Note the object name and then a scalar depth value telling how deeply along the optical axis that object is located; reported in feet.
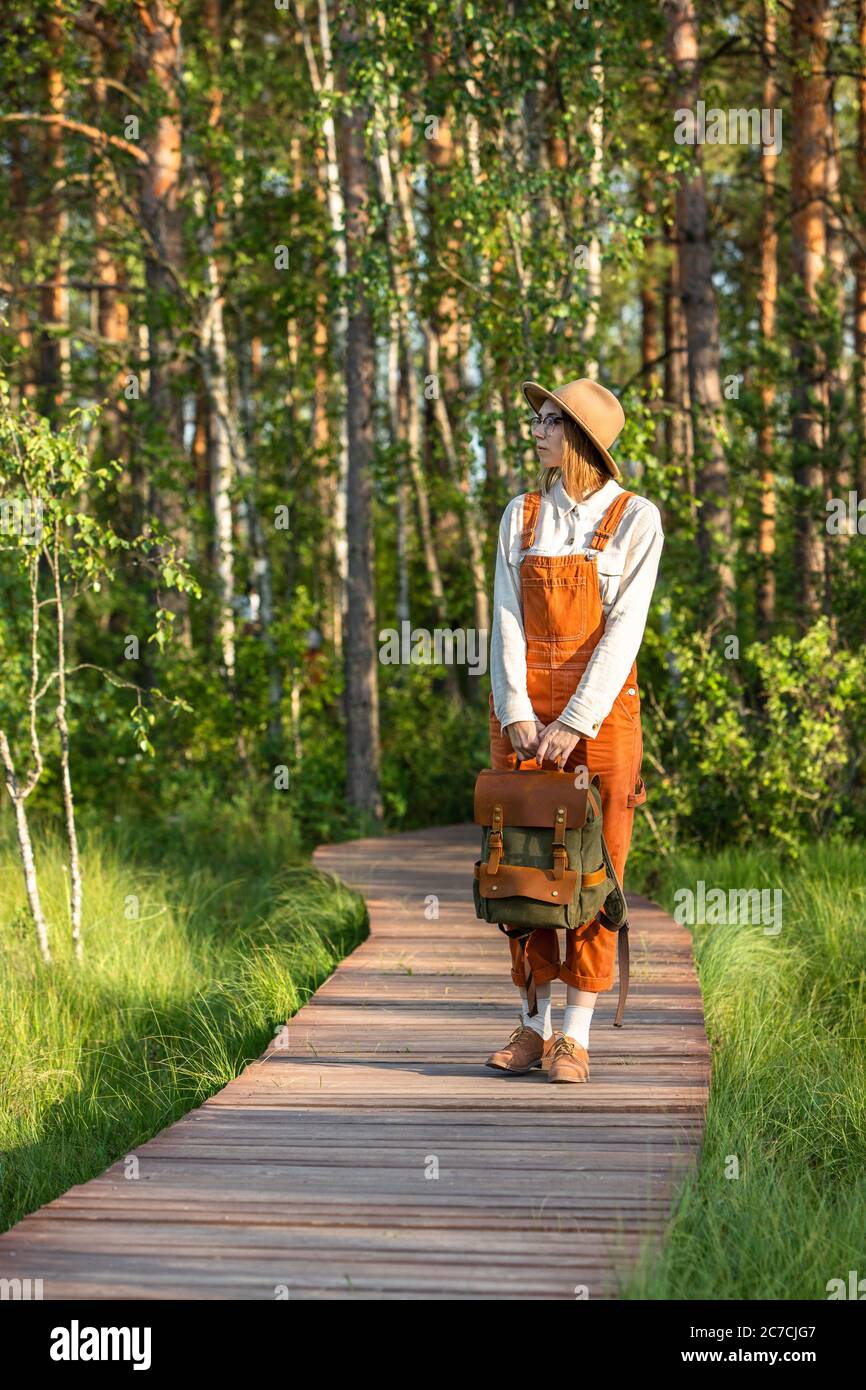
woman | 29.30
